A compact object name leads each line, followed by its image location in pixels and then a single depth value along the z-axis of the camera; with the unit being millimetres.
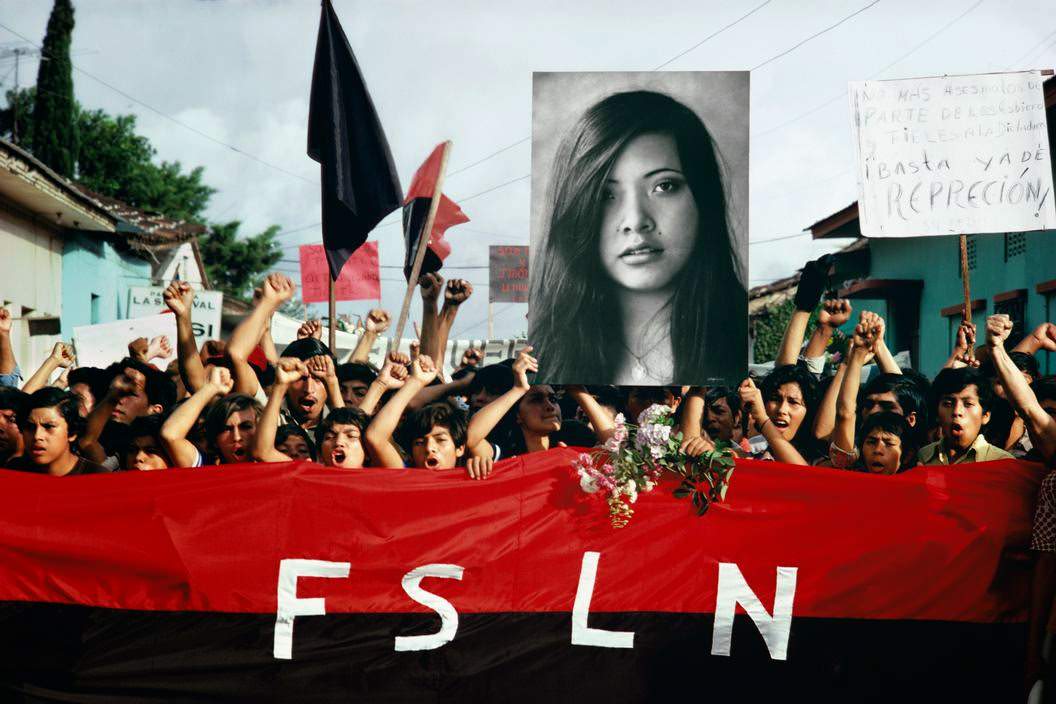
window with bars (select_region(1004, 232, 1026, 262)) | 16812
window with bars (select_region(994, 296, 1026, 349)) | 16484
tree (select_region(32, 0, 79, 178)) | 34438
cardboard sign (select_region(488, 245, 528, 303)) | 26109
